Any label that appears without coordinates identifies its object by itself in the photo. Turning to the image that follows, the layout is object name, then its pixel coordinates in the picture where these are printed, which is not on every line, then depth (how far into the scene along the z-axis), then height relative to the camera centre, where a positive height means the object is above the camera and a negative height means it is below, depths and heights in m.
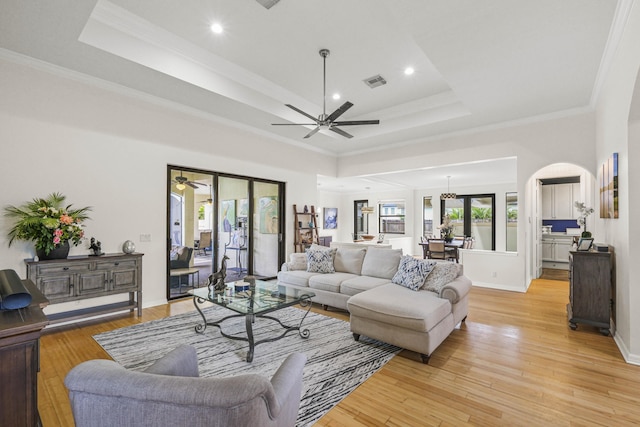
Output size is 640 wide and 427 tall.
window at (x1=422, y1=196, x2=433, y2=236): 11.17 +0.12
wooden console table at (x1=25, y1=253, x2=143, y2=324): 3.42 -0.77
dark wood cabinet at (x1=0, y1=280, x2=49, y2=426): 1.03 -0.54
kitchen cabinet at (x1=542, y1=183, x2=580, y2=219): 8.25 +0.57
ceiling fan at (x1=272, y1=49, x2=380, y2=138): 3.69 +1.31
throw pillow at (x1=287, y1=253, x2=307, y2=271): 5.15 -0.76
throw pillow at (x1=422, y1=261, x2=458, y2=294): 3.55 -0.69
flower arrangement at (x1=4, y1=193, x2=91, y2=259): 3.37 -0.11
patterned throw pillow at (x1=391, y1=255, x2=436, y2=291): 3.68 -0.68
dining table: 6.96 -0.62
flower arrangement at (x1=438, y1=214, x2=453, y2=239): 7.59 -0.32
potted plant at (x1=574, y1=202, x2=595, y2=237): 4.60 +0.14
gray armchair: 0.90 -0.55
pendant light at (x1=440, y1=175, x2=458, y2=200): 9.45 +0.76
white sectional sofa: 2.89 -0.88
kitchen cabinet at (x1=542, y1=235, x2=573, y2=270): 8.06 -0.86
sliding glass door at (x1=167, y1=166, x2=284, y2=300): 5.04 -0.16
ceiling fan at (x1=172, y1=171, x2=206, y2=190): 5.05 +0.62
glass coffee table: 3.00 -0.90
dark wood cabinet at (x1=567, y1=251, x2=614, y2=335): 3.44 -0.82
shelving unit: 7.04 -0.25
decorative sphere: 4.17 -0.41
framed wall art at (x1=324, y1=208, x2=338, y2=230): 12.58 +0.03
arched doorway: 6.74 +0.14
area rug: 2.44 -1.36
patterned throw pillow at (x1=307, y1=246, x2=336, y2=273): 4.86 -0.69
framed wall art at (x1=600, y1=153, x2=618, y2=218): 3.19 +0.38
